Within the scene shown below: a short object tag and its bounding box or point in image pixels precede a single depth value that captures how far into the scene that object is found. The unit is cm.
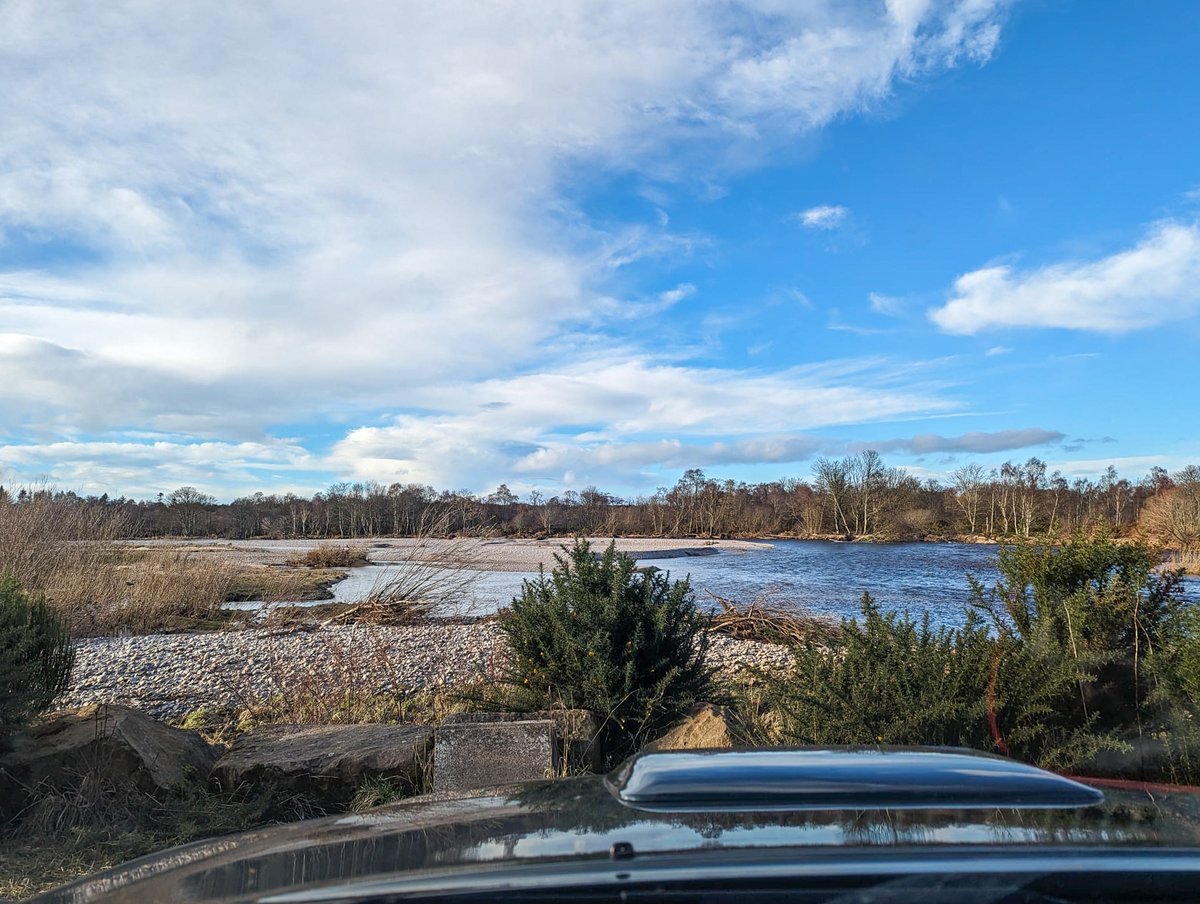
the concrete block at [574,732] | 538
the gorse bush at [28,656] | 538
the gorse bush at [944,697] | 455
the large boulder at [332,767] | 535
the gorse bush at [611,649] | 598
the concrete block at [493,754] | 500
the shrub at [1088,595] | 526
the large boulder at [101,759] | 518
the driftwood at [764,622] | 1275
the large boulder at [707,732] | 532
